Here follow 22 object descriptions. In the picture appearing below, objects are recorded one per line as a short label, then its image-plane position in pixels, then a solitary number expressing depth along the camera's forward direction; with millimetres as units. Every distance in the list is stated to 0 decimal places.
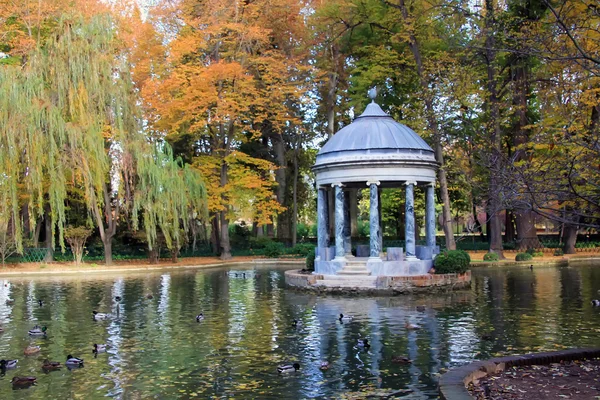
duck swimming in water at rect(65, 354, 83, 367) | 11156
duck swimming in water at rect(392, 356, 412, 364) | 10859
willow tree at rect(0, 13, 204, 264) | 27641
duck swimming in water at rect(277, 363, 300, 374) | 10297
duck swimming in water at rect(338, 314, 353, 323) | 15461
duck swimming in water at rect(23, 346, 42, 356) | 12323
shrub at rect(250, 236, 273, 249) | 43844
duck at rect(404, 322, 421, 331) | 14156
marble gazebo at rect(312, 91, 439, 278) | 23250
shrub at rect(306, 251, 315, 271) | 26141
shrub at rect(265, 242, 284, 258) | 39906
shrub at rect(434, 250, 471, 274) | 22719
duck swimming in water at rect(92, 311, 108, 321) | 16422
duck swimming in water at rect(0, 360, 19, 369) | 11074
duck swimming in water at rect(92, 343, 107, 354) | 12362
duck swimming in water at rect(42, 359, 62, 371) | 11055
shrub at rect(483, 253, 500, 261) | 32562
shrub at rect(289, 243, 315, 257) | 40000
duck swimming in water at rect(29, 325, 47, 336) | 14140
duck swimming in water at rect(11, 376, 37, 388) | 9953
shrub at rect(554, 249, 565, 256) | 35156
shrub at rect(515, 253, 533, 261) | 32375
